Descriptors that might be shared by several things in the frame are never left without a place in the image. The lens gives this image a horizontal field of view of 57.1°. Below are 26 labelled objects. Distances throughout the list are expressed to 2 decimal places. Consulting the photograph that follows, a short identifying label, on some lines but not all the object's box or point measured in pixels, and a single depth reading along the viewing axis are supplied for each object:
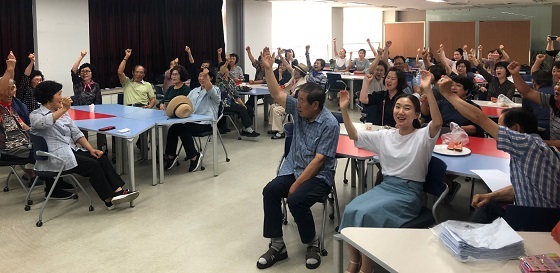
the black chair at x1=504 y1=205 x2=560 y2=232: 2.47
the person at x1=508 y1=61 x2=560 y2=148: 3.97
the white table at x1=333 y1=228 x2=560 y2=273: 1.97
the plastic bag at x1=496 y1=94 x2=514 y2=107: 5.99
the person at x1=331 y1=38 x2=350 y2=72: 12.67
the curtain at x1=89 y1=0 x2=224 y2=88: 8.52
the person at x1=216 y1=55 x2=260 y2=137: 7.67
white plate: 3.75
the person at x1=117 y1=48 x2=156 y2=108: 6.97
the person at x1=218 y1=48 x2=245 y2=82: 9.48
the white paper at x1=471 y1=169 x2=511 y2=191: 3.11
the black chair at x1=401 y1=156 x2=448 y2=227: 3.15
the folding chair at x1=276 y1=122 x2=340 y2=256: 3.72
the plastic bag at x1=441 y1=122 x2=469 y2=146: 3.95
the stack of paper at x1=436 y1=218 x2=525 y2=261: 2.03
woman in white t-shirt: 3.08
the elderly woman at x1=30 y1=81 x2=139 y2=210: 4.43
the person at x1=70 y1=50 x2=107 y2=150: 6.64
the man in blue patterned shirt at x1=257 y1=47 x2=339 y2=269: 3.56
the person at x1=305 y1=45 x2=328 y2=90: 7.91
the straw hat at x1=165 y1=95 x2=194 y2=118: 5.61
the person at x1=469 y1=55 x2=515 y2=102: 6.43
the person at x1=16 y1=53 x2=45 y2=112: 6.03
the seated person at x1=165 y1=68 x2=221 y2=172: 6.16
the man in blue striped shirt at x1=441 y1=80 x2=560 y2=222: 2.55
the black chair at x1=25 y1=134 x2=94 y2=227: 4.38
